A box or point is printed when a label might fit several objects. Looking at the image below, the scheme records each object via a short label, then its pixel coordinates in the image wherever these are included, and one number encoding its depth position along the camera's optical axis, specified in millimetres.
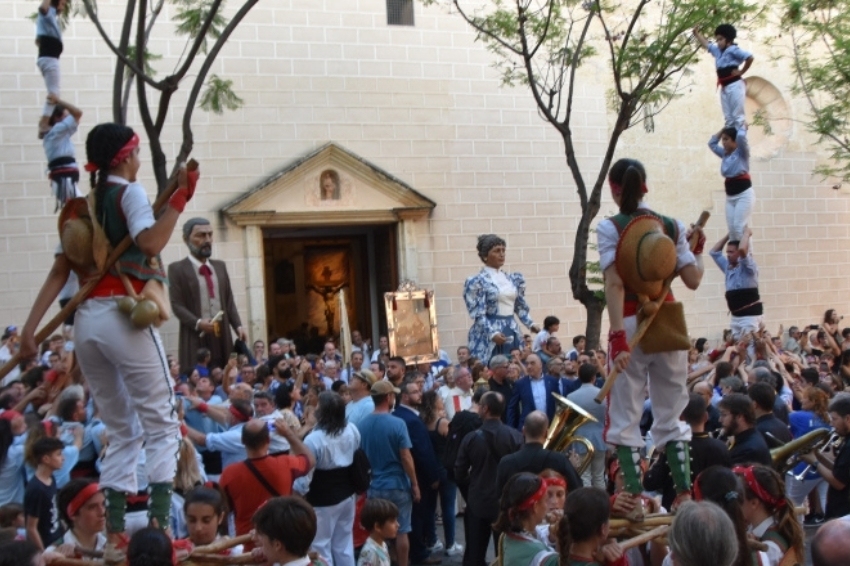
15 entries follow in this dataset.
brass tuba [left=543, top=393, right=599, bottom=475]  7559
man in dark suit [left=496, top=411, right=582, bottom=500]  7359
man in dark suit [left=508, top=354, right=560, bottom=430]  10859
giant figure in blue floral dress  13305
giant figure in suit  13477
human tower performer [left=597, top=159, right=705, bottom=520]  5836
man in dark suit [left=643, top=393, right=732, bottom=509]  6859
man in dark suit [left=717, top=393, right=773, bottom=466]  6977
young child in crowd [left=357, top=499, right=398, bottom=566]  7293
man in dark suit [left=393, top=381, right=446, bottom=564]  9750
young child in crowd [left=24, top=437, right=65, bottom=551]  6477
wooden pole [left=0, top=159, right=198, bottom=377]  5191
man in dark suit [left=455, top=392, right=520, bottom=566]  8680
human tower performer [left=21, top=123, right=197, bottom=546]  5145
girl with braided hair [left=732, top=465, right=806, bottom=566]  5238
